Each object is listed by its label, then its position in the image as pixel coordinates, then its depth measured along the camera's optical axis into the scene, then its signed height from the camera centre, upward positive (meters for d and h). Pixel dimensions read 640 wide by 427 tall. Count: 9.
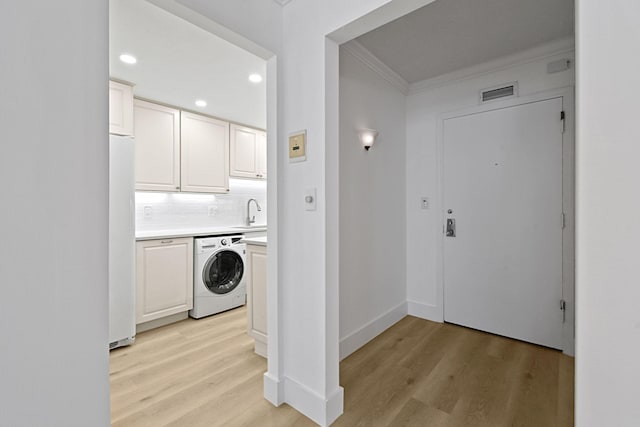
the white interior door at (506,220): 2.37 -0.07
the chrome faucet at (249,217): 4.57 -0.07
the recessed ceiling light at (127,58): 2.20 +1.24
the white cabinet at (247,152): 4.02 +0.91
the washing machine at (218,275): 3.19 -0.74
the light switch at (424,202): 3.04 +0.12
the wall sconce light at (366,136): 2.47 +0.68
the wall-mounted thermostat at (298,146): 1.66 +0.40
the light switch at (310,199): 1.62 +0.08
